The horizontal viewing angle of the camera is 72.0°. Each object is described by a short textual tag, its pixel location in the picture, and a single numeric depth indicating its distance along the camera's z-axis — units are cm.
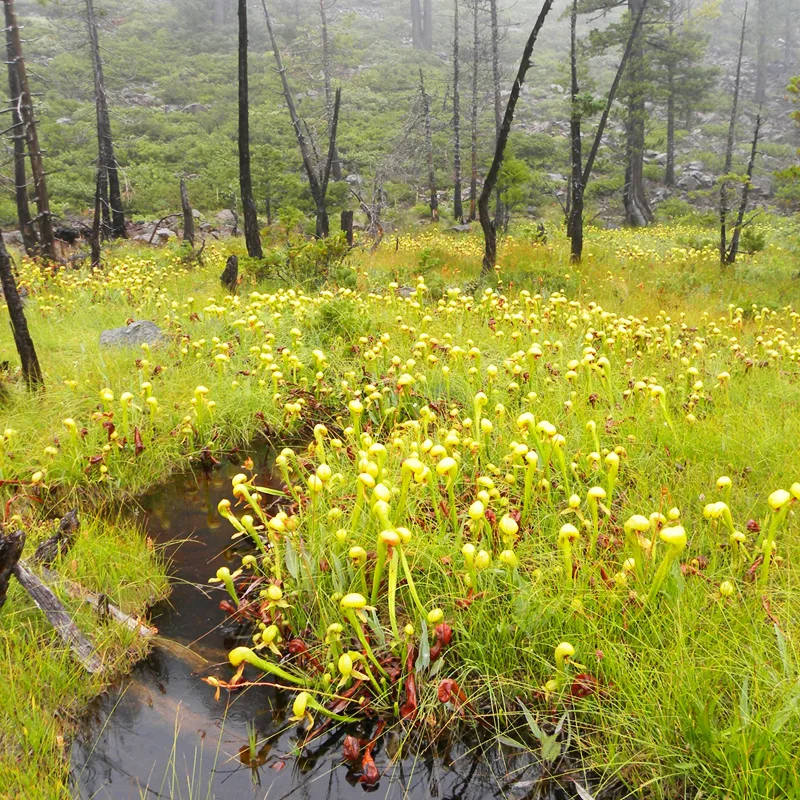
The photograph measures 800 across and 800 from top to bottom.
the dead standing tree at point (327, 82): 2272
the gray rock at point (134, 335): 587
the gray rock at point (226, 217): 2005
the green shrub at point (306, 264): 894
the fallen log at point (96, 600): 259
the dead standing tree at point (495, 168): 833
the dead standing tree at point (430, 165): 2133
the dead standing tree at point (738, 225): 1154
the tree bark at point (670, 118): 2461
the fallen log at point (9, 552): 205
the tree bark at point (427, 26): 4312
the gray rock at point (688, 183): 2859
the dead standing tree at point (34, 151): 1056
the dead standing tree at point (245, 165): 902
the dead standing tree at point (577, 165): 1079
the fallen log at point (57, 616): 235
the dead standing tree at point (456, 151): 2144
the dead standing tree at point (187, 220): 1305
